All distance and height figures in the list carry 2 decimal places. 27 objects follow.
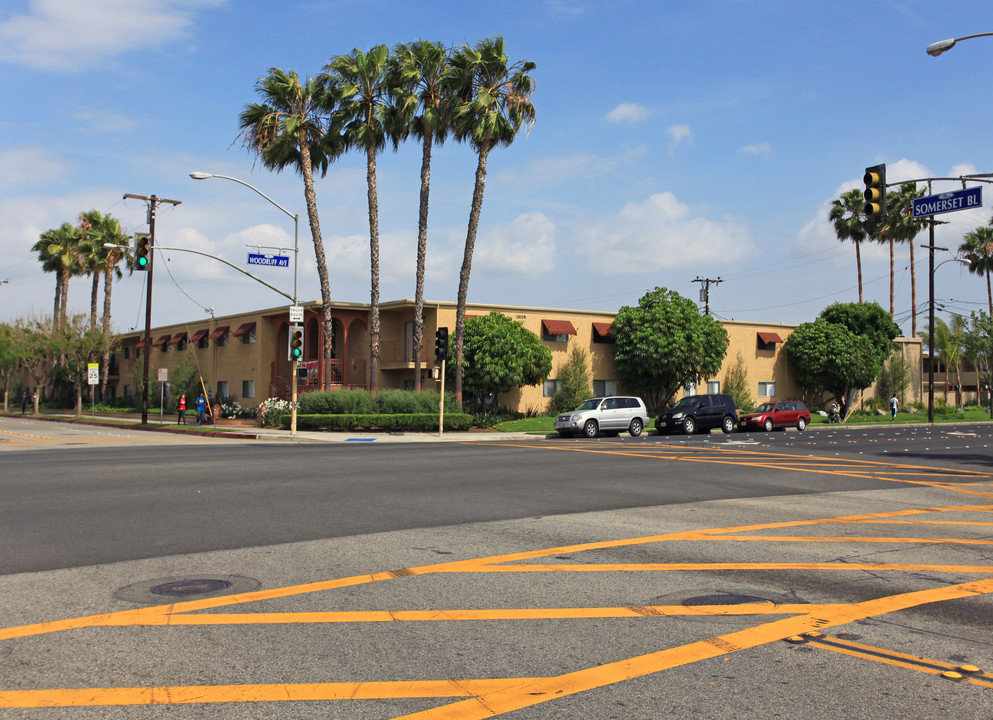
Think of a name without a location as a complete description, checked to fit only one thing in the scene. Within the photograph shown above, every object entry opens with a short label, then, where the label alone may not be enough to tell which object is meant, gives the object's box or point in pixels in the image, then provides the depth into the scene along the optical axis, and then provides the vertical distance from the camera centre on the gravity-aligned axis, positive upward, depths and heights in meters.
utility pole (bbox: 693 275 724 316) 74.69 +9.27
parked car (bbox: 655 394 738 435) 36.75 -0.91
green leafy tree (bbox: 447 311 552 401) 40.69 +1.73
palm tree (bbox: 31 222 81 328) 60.94 +9.74
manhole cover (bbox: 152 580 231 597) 7.38 -1.74
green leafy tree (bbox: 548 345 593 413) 44.72 +0.41
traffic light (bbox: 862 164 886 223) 17.22 +4.12
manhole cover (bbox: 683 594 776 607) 6.94 -1.68
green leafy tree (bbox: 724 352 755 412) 51.06 +0.62
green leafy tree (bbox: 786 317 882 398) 51.91 +2.26
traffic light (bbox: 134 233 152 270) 28.58 +4.66
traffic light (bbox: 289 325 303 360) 31.50 +1.79
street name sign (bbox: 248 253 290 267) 30.94 +4.76
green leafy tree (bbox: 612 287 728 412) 44.88 +2.64
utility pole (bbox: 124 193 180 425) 41.91 +4.77
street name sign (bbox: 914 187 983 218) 18.92 +4.34
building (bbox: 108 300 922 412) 44.41 +2.43
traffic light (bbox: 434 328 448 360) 33.12 +1.82
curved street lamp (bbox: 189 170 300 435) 32.03 +5.07
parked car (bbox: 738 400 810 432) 39.62 -1.03
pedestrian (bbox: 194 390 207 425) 40.62 -0.87
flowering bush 40.38 -1.00
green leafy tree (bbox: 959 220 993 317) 74.19 +12.81
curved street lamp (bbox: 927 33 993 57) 17.28 +7.08
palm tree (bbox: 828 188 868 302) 62.38 +13.04
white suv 34.72 -0.98
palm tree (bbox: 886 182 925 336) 57.47 +12.44
